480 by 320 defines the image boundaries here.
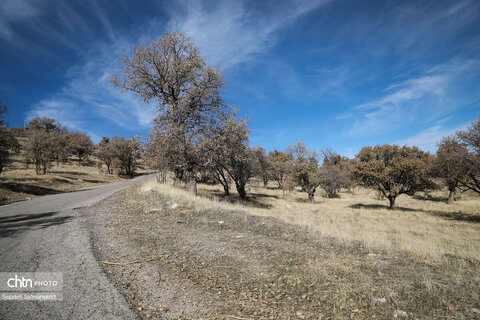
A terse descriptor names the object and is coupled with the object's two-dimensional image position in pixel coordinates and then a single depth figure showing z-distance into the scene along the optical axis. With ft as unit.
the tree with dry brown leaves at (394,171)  82.84
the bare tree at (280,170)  155.33
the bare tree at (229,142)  51.83
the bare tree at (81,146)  199.72
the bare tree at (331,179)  126.72
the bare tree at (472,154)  56.29
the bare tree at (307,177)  116.57
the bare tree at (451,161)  60.23
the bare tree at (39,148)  103.40
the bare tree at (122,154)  164.65
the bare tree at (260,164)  99.39
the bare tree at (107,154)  162.40
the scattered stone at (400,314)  11.08
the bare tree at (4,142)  62.44
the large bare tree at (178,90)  50.52
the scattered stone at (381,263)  17.20
